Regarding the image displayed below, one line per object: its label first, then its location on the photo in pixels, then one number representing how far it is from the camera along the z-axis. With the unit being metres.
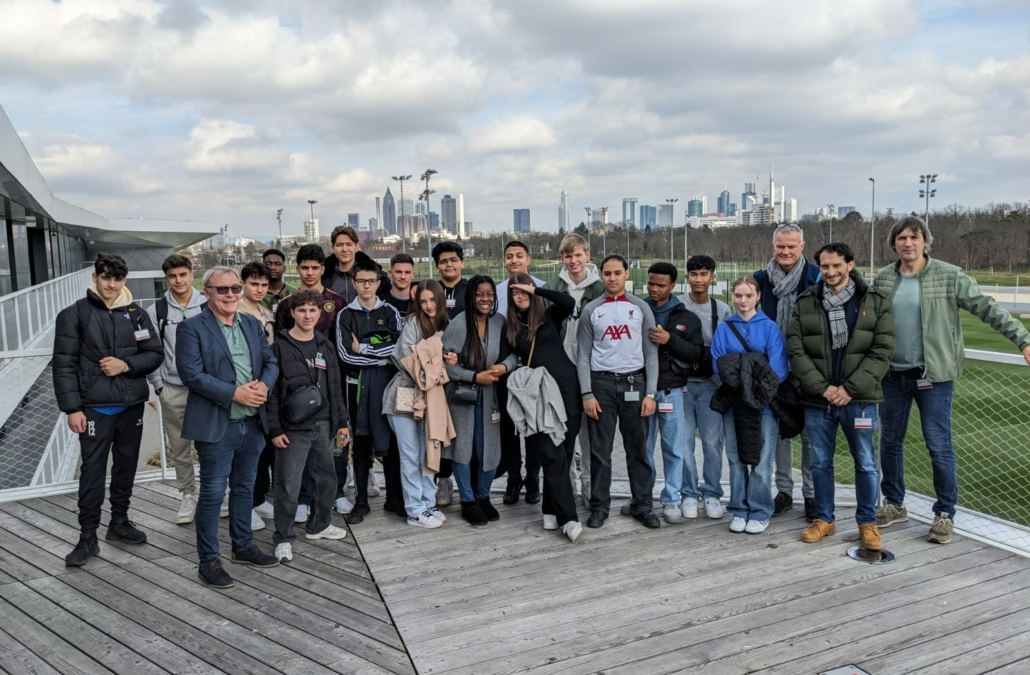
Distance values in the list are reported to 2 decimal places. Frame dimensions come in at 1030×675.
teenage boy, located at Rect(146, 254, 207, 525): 4.56
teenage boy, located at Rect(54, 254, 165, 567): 3.99
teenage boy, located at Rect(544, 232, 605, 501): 4.82
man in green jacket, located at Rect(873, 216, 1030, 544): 4.12
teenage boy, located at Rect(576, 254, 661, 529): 4.55
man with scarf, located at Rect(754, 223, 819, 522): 4.57
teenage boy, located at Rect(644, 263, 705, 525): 4.58
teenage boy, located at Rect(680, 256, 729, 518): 4.68
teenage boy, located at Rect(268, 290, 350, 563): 4.07
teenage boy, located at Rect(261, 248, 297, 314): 5.26
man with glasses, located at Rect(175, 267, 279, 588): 3.66
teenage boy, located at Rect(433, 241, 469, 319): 4.92
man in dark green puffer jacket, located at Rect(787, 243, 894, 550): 4.11
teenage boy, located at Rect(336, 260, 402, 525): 4.73
